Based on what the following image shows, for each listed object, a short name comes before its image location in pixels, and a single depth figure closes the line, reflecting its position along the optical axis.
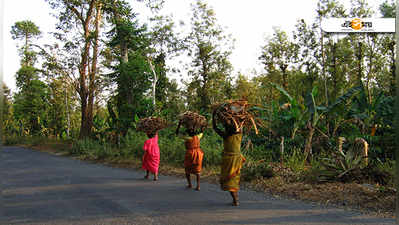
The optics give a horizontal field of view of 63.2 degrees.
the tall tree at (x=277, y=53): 27.00
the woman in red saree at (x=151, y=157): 9.41
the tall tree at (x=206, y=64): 28.95
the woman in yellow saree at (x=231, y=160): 6.17
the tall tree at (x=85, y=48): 21.72
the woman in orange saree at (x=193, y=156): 7.86
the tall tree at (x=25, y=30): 37.30
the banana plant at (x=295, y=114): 11.20
